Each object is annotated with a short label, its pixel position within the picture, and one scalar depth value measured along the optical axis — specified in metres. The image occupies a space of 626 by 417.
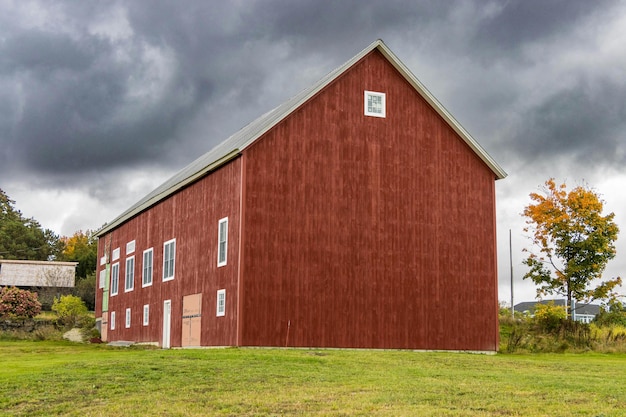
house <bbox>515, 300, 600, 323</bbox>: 97.93
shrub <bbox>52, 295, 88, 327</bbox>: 59.06
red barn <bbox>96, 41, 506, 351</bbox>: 28.59
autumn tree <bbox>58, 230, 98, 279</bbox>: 85.31
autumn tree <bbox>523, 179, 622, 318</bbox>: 45.62
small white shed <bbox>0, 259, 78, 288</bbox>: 76.31
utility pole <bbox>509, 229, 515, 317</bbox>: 63.42
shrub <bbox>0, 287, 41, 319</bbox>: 56.22
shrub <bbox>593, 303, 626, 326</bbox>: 43.33
